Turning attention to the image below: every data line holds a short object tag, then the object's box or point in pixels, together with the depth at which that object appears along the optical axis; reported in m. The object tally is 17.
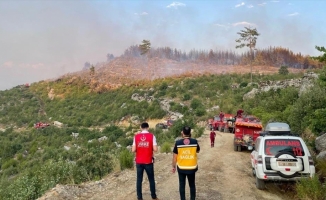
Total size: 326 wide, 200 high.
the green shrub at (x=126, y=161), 13.13
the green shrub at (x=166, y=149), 18.64
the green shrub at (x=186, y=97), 60.27
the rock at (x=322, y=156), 12.42
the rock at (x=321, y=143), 14.05
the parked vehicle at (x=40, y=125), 56.84
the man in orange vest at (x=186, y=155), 7.28
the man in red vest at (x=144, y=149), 7.81
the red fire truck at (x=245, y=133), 19.45
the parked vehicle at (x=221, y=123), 32.78
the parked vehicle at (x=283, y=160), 9.38
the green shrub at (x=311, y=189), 8.61
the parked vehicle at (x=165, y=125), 41.61
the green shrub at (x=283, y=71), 70.75
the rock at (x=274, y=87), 46.15
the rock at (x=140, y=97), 65.28
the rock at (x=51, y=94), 91.38
